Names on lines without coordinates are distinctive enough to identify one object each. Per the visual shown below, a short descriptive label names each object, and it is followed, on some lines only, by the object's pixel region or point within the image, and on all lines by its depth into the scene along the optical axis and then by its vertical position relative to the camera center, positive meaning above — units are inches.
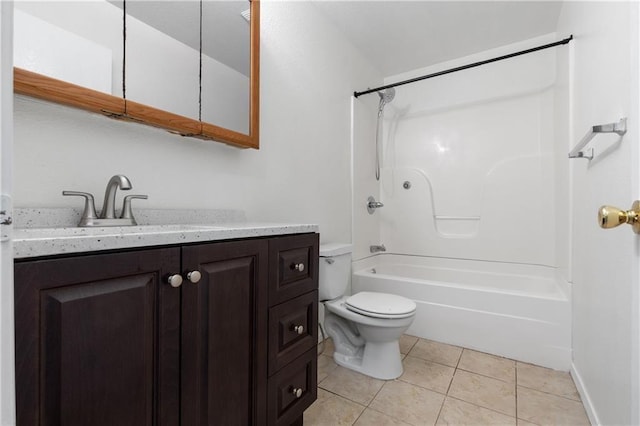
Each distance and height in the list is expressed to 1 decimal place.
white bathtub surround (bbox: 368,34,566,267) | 97.5 +18.5
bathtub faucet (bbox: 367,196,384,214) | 111.5 +3.0
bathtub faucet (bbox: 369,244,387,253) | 113.1 -14.1
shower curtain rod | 73.0 +42.2
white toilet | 64.6 -24.2
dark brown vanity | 22.1 -12.1
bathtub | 70.7 -25.1
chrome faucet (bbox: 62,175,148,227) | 38.3 +0.3
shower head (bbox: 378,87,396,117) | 109.8 +43.1
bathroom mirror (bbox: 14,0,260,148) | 37.9 +22.1
